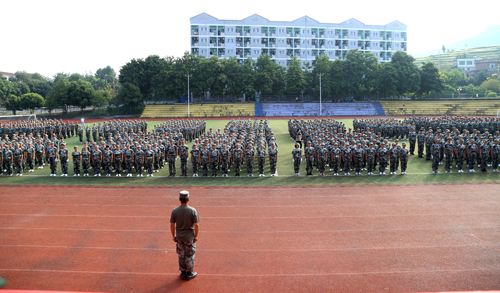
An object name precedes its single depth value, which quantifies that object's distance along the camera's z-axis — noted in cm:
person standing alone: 591
